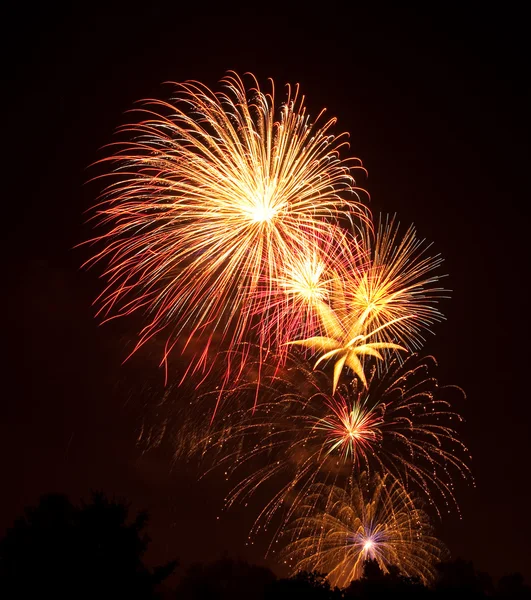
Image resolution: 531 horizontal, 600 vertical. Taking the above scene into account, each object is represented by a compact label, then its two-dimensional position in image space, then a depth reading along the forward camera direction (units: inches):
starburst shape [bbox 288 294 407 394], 1200.8
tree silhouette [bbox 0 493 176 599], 853.2
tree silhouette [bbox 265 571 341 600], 1194.6
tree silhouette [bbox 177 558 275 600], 1478.8
